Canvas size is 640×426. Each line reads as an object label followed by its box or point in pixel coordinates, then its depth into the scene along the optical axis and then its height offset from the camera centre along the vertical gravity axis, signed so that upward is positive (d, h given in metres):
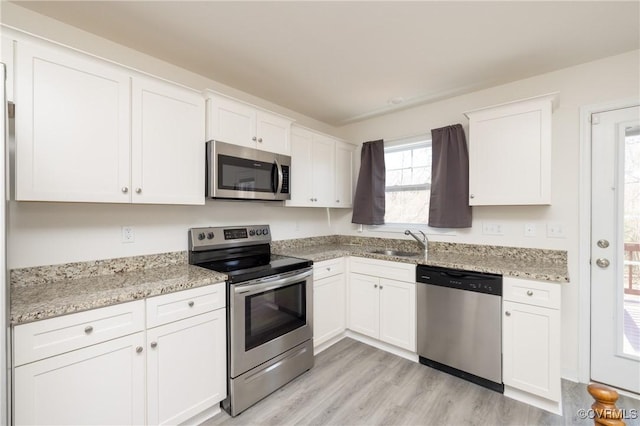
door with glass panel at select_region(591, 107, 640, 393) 2.06 -0.27
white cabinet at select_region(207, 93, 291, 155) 2.13 +0.72
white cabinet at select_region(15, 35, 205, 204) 1.40 +0.46
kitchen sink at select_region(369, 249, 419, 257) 3.07 -0.45
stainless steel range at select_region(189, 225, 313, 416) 1.87 -0.75
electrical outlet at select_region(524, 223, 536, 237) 2.41 -0.15
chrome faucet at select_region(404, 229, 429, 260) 2.90 -0.30
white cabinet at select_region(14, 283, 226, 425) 1.22 -0.78
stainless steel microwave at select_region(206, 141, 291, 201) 2.09 +0.32
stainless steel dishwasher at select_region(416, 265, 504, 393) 2.08 -0.88
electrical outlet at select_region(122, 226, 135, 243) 1.96 -0.17
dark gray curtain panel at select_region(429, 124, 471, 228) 2.68 +0.32
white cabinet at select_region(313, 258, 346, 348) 2.58 -0.86
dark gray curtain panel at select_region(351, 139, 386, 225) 3.36 +0.32
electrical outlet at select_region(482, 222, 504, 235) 2.58 -0.15
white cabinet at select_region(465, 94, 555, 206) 2.14 +0.48
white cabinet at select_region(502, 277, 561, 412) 1.86 -0.89
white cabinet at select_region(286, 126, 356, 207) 2.84 +0.46
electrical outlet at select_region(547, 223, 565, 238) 2.29 -0.15
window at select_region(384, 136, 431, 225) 3.13 +0.37
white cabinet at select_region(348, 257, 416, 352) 2.51 -0.86
